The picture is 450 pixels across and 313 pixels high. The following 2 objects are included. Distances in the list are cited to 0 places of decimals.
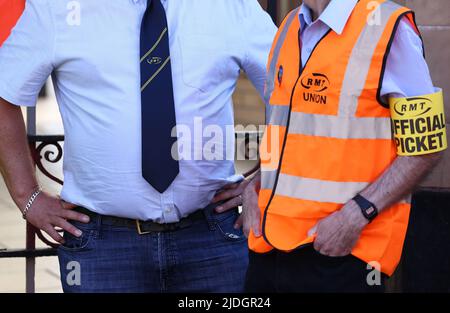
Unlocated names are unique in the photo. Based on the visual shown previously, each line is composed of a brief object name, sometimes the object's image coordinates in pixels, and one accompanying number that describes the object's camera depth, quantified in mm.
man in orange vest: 5227
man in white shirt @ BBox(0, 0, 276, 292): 6449
